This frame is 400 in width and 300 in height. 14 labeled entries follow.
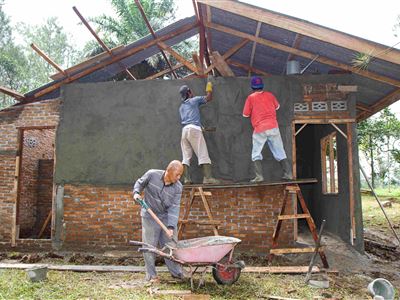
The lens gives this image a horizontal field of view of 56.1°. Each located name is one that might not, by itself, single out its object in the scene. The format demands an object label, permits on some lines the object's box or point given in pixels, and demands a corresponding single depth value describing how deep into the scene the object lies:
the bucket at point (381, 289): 4.72
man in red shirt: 7.20
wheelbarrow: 4.87
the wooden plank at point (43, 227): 9.77
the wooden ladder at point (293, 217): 6.38
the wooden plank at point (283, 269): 6.20
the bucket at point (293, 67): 8.17
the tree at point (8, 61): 29.36
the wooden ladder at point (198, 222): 6.51
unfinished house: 7.60
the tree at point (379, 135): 20.61
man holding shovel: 5.39
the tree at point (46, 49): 33.94
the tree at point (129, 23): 21.30
